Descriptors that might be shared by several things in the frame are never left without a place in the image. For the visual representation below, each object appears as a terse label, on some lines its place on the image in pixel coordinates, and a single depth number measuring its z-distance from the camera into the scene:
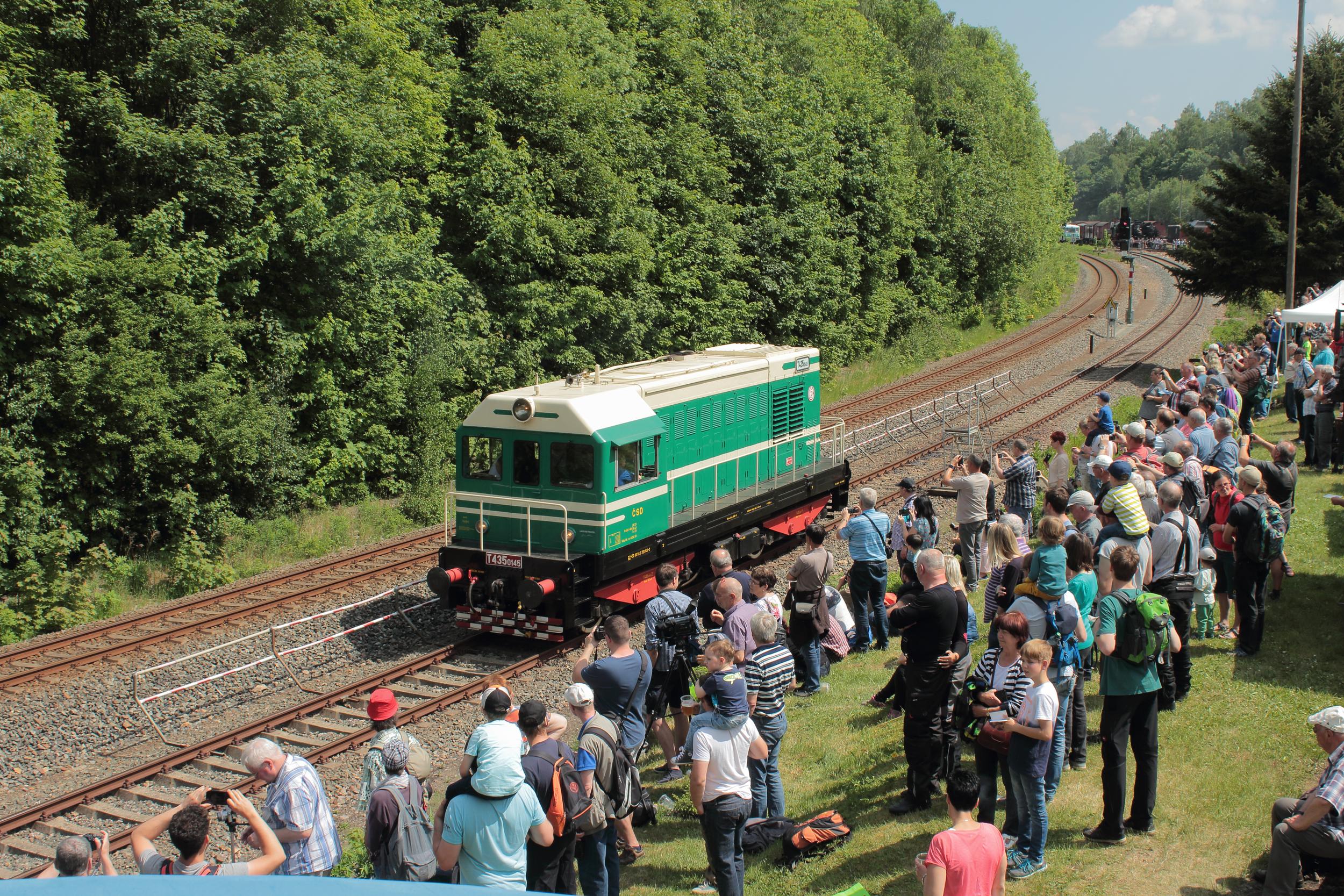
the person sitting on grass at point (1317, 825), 6.05
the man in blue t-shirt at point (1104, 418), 16.48
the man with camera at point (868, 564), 11.99
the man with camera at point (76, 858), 5.72
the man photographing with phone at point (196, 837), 5.60
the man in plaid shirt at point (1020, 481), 13.99
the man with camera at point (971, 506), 13.59
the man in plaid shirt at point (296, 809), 6.33
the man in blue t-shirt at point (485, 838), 5.97
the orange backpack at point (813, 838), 7.66
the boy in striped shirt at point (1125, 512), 9.43
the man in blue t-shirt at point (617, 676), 7.90
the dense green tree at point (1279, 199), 34.84
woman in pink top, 5.36
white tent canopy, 21.81
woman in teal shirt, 8.27
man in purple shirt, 8.80
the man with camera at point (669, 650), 9.21
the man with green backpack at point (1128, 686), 7.25
